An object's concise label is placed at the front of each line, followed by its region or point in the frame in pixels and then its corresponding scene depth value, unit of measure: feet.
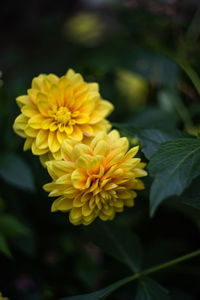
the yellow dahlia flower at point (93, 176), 2.30
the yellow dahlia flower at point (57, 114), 2.41
